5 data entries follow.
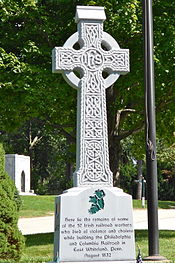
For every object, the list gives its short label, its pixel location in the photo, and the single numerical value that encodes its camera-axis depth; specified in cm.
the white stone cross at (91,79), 838
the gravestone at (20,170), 4156
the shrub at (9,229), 945
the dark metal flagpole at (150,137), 965
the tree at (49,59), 1457
